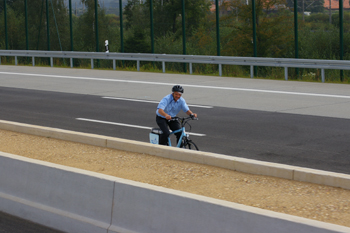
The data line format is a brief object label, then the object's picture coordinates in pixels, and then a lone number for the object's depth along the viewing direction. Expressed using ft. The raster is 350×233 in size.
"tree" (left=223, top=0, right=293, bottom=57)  90.53
